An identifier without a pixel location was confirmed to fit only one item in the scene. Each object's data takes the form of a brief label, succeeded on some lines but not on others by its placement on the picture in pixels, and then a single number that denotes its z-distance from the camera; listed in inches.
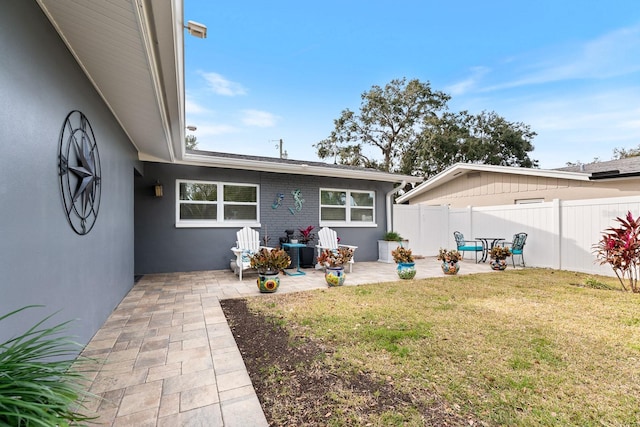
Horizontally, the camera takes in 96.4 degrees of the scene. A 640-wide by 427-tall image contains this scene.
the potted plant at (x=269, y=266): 188.4
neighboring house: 296.7
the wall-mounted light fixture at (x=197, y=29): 88.4
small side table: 258.7
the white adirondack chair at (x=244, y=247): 228.2
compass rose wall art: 93.3
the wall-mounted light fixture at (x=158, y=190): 243.8
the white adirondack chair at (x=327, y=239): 289.3
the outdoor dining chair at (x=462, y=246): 319.9
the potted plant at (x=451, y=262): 255.9
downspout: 345.4
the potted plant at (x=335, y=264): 209.3
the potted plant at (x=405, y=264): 233.0
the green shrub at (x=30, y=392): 31.3
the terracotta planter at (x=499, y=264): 278.2
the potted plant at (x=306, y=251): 290.4
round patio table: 320.2
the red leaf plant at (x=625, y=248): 195.9
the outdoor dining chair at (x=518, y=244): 294.8
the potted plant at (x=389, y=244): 325.7
